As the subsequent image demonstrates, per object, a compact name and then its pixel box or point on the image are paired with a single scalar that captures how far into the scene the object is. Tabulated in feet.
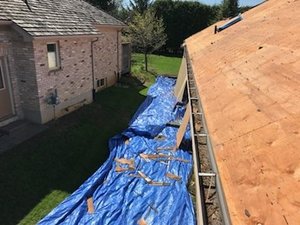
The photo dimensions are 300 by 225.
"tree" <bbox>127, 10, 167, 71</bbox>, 55.48
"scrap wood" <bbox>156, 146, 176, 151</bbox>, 22.50
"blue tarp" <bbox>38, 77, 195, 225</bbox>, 14.43
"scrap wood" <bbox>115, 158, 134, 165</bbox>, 20.15
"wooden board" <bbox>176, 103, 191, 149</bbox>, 22.54
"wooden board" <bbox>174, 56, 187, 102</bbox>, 34.34
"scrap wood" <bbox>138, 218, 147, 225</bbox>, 14.18
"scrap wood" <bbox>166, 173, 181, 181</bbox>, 18.22
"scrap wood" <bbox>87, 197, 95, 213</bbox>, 14.89
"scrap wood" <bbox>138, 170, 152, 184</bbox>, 17.86
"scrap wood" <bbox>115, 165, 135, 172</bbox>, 18.92
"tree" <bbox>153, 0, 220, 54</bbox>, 81.27
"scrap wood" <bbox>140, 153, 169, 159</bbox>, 21.02
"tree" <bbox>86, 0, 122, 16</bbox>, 84.10
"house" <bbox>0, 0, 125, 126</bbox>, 23.86
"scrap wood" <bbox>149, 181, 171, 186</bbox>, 17.39
